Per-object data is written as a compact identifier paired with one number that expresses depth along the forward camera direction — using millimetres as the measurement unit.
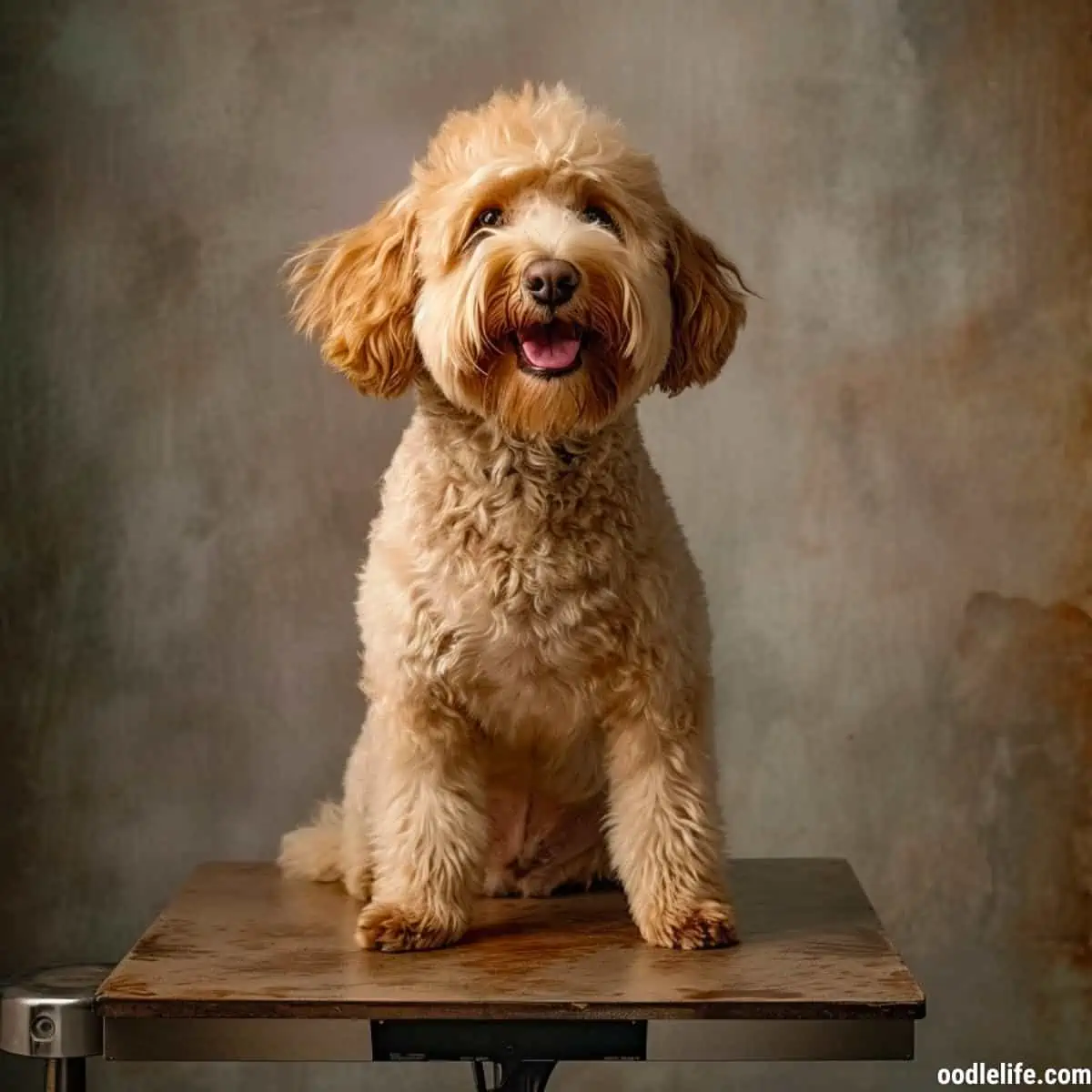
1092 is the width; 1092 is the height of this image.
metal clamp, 2344
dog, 2273
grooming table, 2135
